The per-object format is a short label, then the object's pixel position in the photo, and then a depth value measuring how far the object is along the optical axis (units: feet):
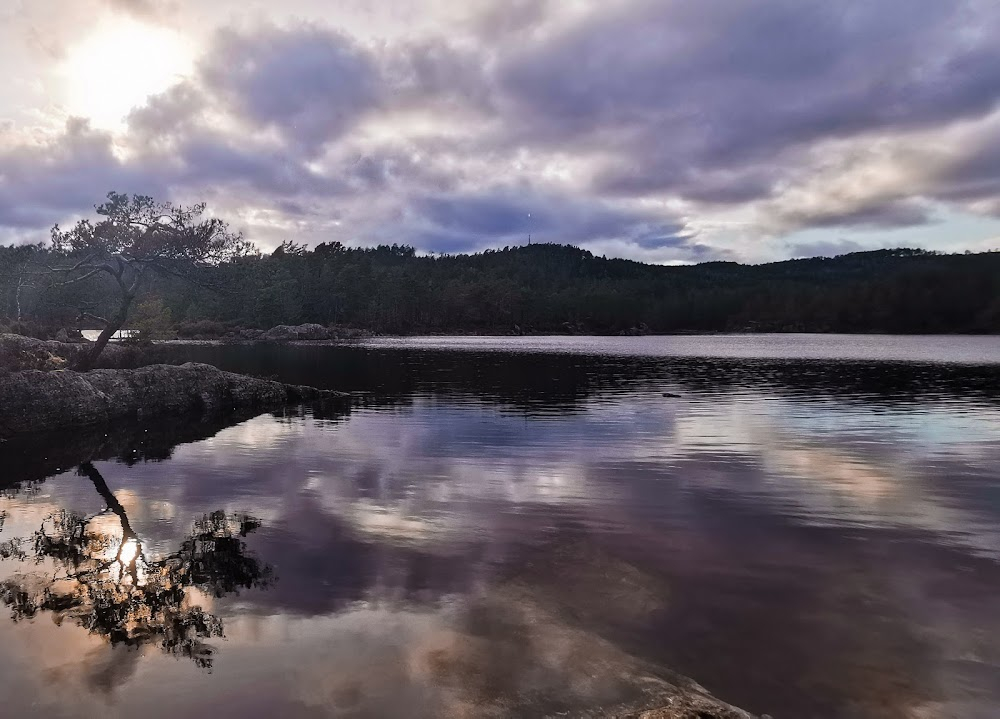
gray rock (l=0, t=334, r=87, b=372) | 84.64
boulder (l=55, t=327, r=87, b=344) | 203.92
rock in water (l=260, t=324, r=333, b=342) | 484.33
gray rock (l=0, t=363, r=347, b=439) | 74.38
